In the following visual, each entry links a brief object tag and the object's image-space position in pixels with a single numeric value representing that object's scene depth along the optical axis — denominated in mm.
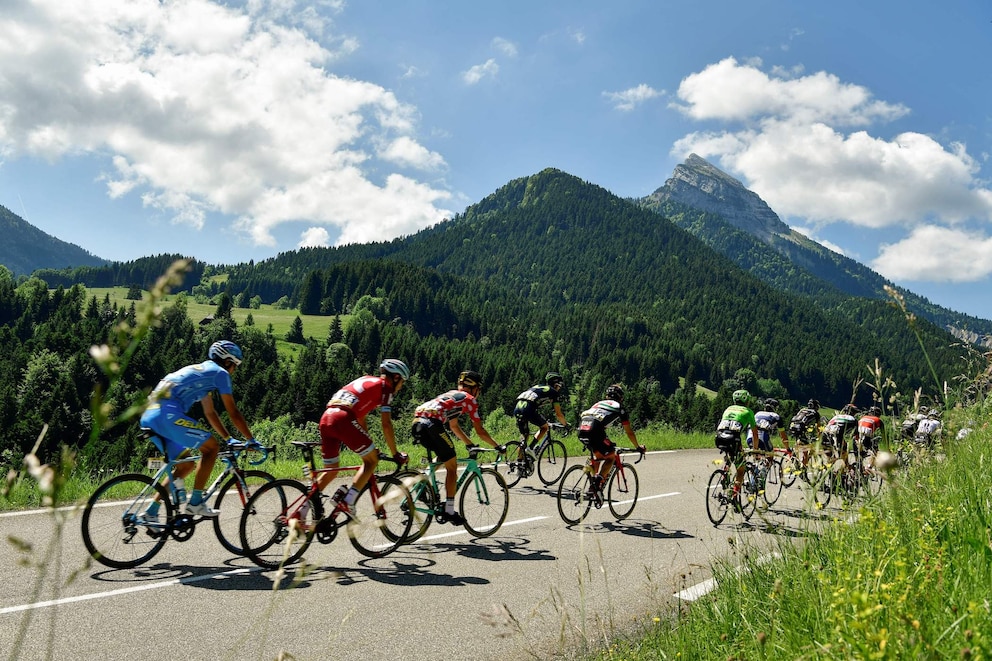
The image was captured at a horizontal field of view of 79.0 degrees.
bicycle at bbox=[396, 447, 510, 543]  8352
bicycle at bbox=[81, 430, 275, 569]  6559
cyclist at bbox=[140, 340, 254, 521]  6742
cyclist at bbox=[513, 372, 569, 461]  13289
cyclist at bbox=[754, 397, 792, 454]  12812
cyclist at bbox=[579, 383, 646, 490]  10234
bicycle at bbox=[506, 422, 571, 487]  12773
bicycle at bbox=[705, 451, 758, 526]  9262
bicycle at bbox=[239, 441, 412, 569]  6953
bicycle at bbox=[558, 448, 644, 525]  9977
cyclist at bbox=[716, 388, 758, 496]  10094
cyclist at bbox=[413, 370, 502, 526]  8305
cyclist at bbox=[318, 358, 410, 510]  7281
